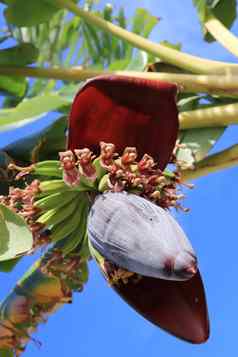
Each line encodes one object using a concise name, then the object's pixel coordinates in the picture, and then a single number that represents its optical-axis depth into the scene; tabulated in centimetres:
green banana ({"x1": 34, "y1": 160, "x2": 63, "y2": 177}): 162
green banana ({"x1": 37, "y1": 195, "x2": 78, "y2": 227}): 162
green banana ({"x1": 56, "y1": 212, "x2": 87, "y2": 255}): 167
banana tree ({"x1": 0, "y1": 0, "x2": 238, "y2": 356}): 150
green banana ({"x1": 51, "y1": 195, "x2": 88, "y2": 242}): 164
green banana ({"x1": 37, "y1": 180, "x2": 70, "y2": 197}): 160
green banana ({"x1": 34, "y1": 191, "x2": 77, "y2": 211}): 160
